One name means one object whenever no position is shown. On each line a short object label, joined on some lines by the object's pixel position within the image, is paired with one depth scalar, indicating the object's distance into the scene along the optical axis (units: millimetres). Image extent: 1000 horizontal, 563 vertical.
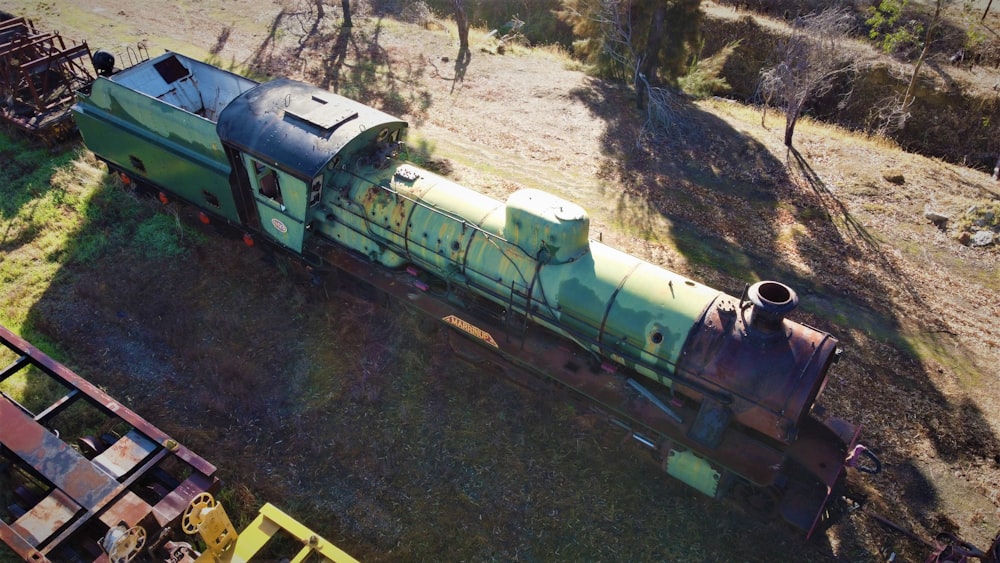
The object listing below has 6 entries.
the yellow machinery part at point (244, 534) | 6938
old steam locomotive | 8266
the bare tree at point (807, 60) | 17141
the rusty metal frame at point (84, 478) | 7242
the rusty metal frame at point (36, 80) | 16094
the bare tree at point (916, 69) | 19641
